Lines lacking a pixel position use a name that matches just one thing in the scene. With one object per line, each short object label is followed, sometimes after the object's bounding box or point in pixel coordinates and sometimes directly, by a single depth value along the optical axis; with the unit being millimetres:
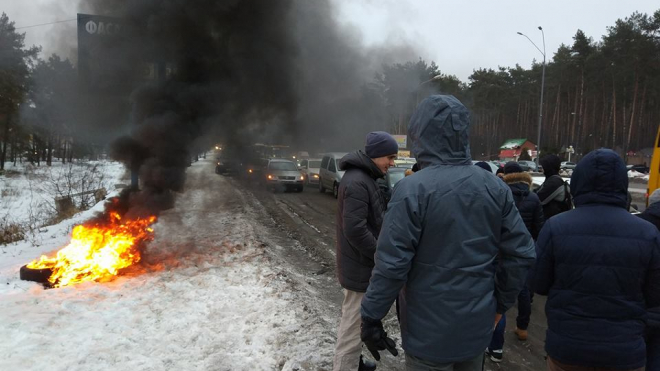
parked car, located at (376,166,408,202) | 11172
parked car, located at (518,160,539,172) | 33188
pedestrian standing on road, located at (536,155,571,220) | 4766
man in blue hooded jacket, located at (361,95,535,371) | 1858
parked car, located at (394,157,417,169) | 16048
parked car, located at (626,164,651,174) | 33375
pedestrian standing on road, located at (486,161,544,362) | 4070
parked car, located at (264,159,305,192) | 18453
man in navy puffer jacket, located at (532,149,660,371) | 1945
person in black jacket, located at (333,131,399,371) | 3028
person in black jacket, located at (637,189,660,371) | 2135
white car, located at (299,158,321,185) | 21406
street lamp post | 22719
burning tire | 5215
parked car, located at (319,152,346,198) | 16672
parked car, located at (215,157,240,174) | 26312
